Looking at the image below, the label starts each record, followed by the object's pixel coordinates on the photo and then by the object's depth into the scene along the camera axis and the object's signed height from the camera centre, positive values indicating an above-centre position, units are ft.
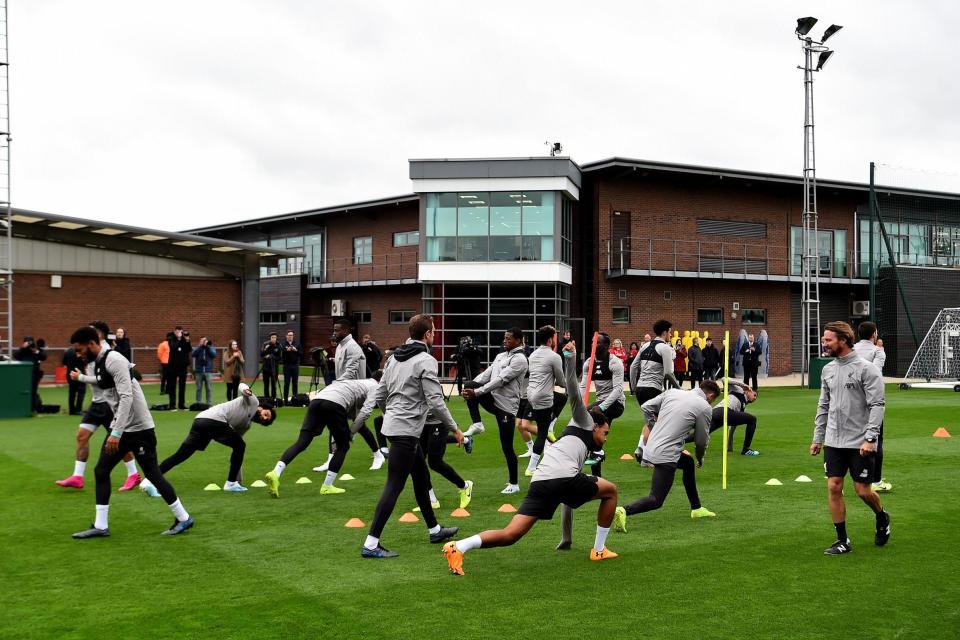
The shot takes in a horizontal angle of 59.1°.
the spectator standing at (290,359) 74.18 -3.30
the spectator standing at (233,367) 65.51 -3.48
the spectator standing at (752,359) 86.07 -3.83
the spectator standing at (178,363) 64.64 -3.12
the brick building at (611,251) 103.81 +9.73
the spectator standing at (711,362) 93.61 -4.49
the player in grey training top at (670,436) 24.31 -3.38
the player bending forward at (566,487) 19.77 -3.96
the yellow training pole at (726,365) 32.49 -1.67
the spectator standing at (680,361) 91.40 -4.25
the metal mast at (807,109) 97.14 +24.62
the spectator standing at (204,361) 67.67 -3.10
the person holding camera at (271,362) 69.21 -3.32
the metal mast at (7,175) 62.54 +11.14
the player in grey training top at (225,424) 30.58 -3.68
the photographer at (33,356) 63.41 -2.54
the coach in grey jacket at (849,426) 22.27 -2.77
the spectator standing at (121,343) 62.65 -1.56
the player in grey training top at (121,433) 24.07 -3.17
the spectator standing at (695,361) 92.07 -4.27
